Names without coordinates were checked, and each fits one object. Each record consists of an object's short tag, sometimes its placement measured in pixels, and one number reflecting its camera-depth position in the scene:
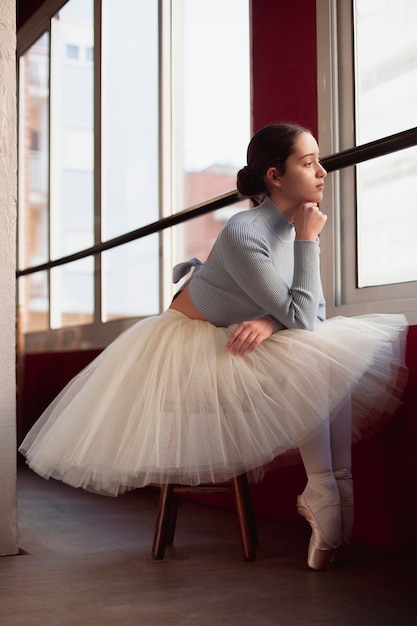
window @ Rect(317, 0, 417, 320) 2.10
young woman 1.66
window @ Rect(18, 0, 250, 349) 3.17
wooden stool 1.88
